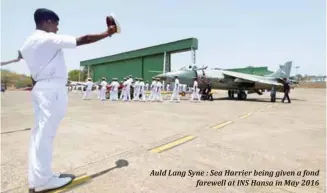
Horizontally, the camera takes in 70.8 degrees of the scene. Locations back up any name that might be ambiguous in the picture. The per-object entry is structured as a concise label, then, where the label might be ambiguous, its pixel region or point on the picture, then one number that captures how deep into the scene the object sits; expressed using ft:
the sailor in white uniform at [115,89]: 60.95
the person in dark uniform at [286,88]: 56.49
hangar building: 142.00
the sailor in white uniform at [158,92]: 59.81
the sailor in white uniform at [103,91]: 60.52
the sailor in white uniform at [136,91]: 60.95
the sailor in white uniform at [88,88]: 63.21
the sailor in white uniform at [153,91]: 59.58
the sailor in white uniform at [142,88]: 60.72
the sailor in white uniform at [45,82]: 7.81
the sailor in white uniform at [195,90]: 57.31
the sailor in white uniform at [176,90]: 57.31
